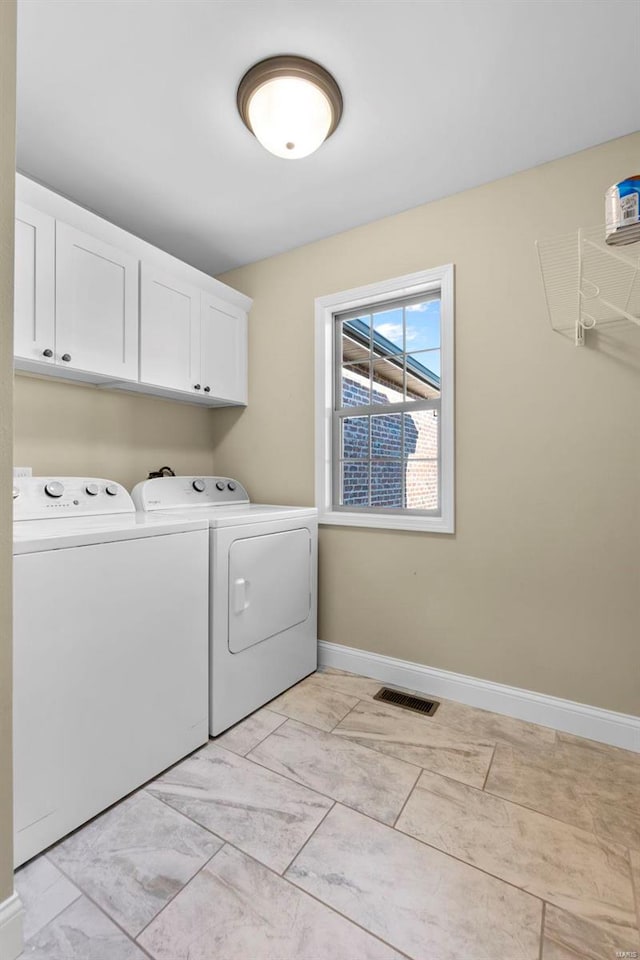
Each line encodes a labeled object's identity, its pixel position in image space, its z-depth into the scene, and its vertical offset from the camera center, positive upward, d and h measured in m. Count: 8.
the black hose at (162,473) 2.61 +0.04
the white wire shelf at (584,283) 1.82 +0.85
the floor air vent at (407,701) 2.13 -1.09
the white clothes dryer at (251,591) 1.91 -0.53
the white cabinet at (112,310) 1.79 +0.82
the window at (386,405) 2.35 +0.43
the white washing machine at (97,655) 1.29 -0.59
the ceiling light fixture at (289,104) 1.52 +1.36
